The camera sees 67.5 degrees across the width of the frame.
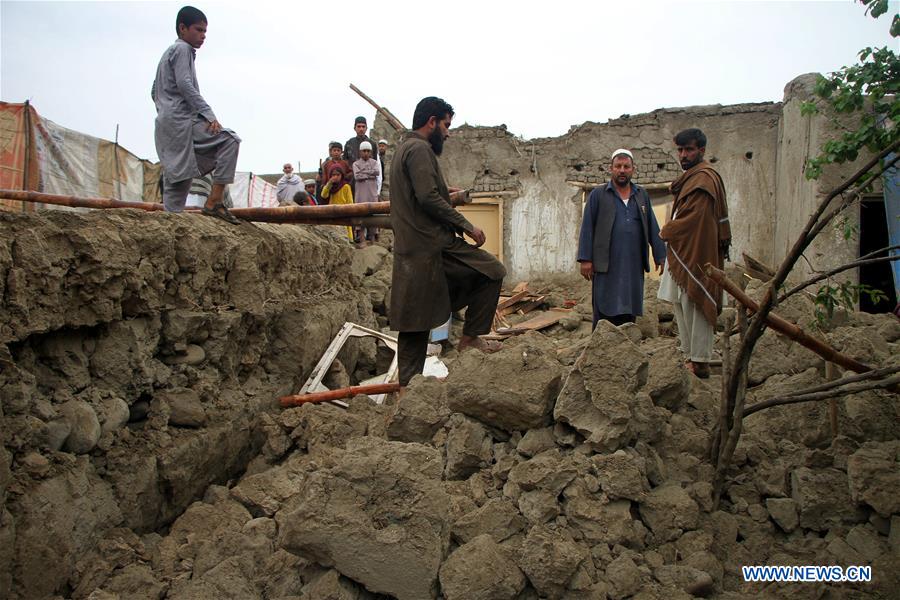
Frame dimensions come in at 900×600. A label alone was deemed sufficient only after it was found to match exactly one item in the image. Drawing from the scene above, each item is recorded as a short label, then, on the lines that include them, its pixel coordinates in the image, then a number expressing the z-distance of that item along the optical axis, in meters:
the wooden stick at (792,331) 2.79
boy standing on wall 4.24
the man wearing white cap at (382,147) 11.36
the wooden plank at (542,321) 8.62
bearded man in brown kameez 3.77
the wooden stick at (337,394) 4.27
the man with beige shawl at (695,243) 4.48
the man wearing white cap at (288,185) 9.72
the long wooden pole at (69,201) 4.46
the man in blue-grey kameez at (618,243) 4.86
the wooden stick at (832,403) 3.25
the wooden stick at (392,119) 12.27
